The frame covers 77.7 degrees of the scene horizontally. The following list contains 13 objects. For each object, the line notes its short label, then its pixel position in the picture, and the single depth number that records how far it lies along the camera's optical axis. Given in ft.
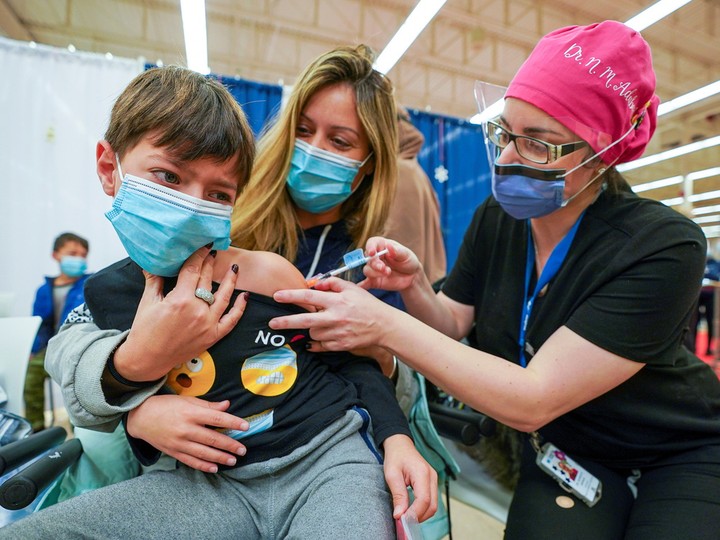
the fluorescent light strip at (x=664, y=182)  39.87
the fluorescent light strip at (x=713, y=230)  51.77
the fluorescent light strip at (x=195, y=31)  17.30
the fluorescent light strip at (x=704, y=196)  43.24
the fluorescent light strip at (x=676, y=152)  31.76
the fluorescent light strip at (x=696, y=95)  24.55
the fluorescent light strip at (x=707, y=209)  48.86
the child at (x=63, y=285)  10.56
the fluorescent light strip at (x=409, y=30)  17.35
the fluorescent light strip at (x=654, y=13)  16.70
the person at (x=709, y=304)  16.25
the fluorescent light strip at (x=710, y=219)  51.96
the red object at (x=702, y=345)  22.03
